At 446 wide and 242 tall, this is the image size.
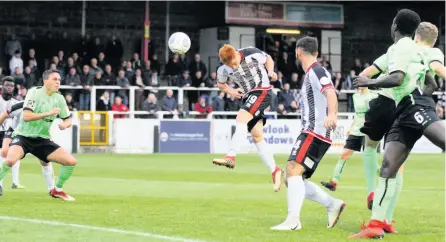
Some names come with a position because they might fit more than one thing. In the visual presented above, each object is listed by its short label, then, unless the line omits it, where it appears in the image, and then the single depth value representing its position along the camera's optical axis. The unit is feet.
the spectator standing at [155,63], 127.75
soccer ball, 56.85
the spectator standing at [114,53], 128.99
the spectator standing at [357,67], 141.11
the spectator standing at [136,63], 124.58
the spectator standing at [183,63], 128.77
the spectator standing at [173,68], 128.16
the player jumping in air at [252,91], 52.80
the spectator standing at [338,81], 133.90
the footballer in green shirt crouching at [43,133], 51.13
